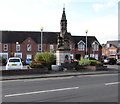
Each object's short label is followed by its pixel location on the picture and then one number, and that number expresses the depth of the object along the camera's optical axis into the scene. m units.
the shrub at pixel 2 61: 34.16
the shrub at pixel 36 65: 19.91
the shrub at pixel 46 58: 22.05
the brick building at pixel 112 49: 70.31
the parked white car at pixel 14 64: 19.28
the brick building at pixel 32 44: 49.87
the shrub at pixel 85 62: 23.95
